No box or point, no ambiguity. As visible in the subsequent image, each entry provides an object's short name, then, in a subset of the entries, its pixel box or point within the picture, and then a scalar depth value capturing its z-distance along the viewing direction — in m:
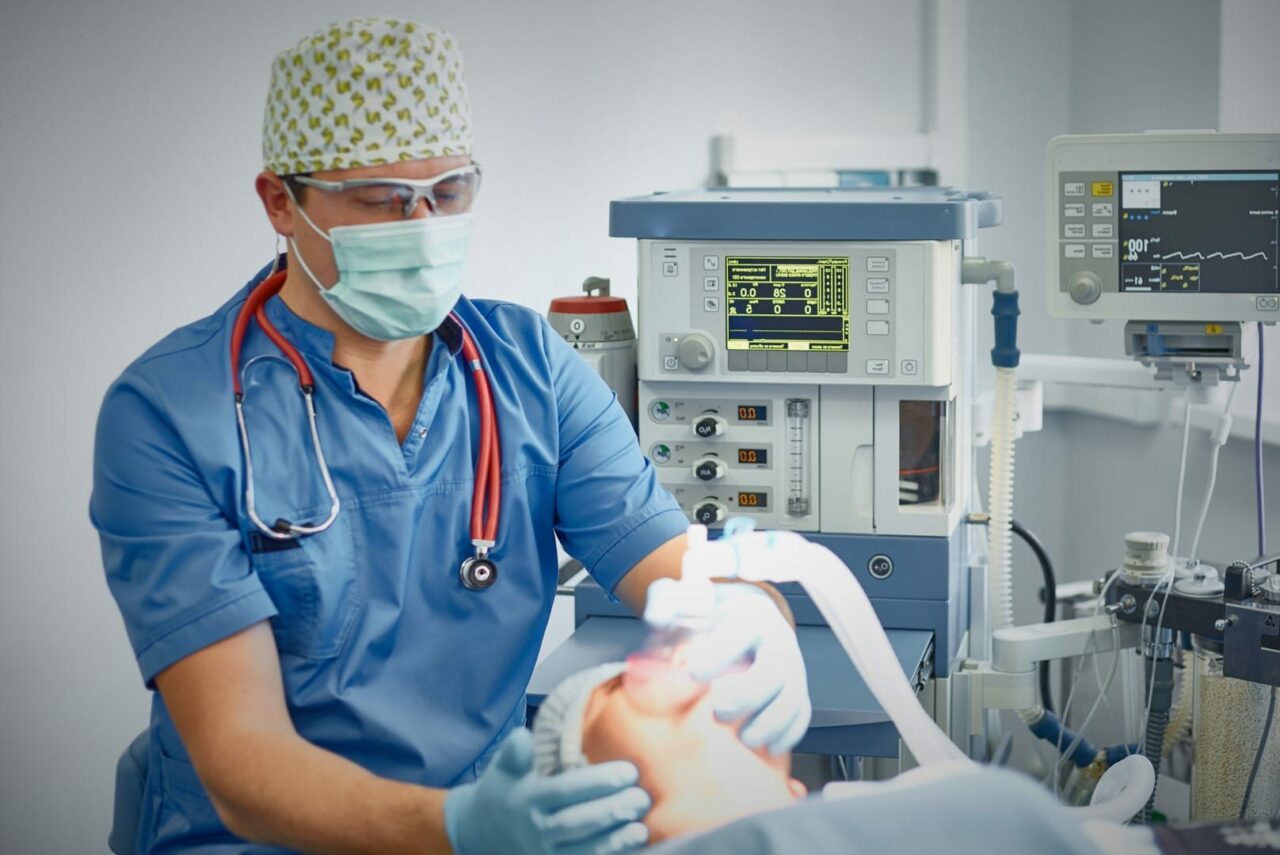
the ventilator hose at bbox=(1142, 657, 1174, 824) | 2.20
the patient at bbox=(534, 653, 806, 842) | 1.16
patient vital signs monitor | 2.23
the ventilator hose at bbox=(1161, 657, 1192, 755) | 2.36
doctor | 1.45
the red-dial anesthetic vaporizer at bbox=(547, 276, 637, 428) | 2.35
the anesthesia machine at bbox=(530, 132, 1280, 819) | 2.17
